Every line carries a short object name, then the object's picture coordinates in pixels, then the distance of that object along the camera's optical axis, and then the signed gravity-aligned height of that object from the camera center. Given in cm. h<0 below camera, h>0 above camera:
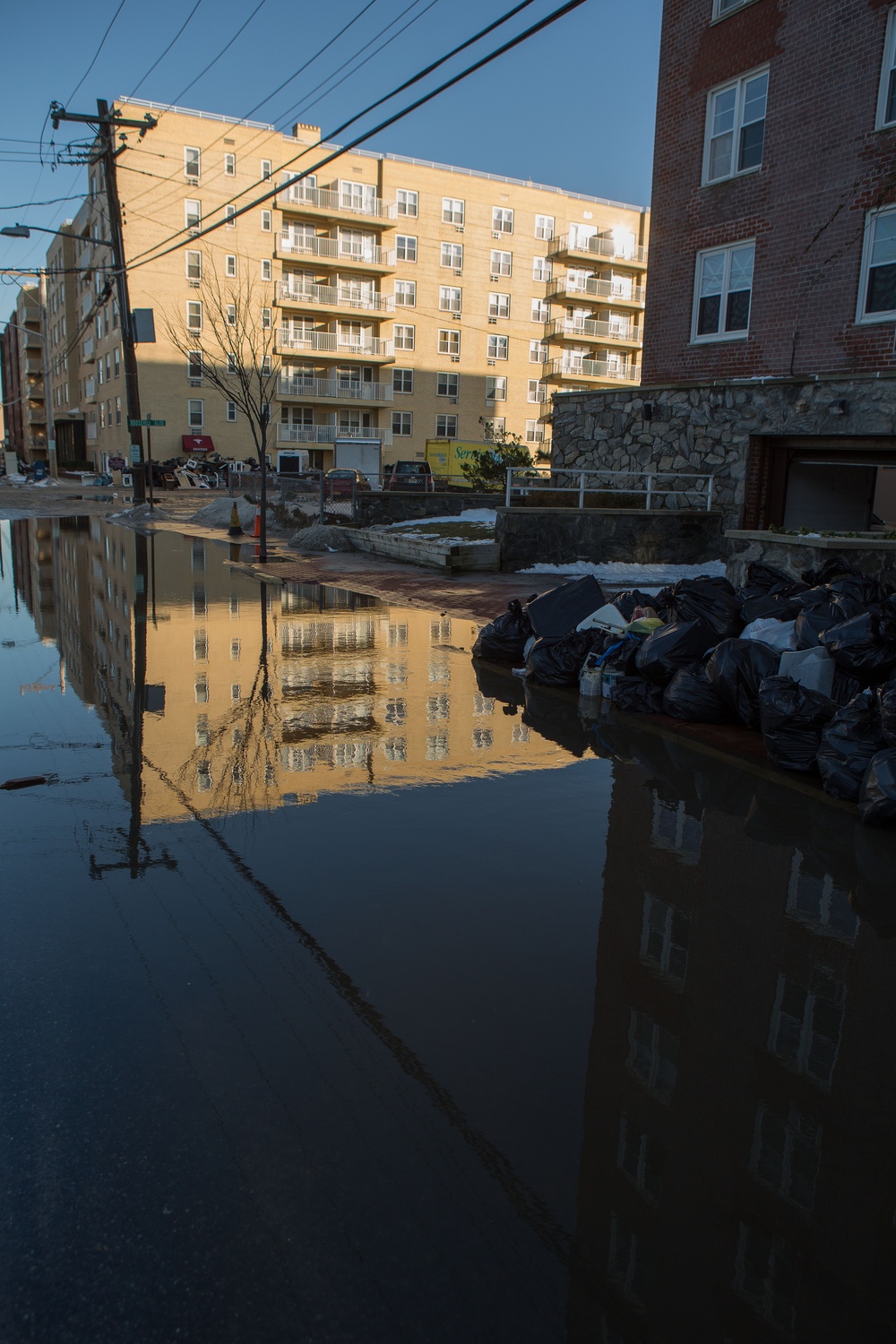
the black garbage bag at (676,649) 782 -141
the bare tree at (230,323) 4638 +673
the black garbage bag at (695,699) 747 -174
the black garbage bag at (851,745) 576 -160
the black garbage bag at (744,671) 716 -144
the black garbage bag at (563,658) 887 -172
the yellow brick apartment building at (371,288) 4775 +956
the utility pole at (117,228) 2817 +700
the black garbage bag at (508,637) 982 -171
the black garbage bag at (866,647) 649 -113
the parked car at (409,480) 3347 -55
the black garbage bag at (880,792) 532 -172
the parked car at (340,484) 2706 -62
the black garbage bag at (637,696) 795 -184
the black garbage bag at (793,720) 629 -158
